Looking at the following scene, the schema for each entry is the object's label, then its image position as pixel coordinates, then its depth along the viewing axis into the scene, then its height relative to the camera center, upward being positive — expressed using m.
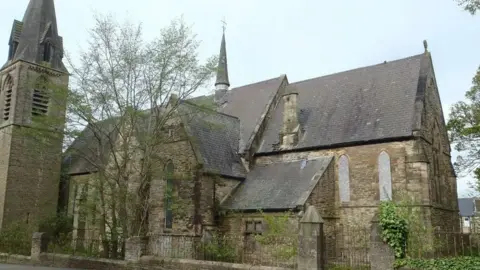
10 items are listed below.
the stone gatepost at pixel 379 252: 13.12 -0.64
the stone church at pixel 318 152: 21.33 +3.79
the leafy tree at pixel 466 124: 23.95 +5.45
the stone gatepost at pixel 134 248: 17.45 -0.79
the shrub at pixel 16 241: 23.80 -0.77
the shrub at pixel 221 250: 18.80 -0.90
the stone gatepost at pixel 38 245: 21.10 -0.83
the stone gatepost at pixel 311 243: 13.88 -0.44
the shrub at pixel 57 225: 31.11 +0.09
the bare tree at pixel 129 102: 20.55 +5.47
